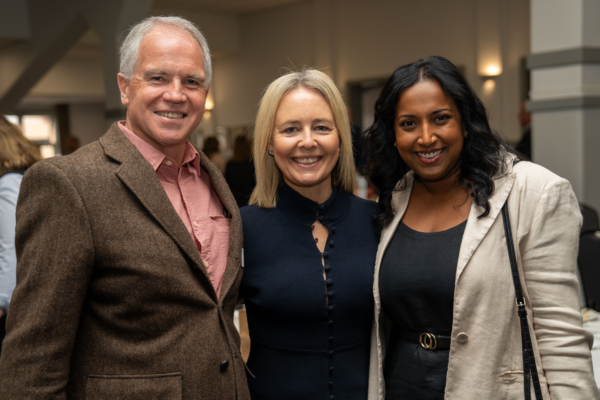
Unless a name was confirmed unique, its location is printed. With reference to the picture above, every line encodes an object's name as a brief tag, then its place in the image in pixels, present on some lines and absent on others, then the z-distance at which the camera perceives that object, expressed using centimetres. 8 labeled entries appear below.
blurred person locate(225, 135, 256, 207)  536
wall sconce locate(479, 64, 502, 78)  831
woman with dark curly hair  153
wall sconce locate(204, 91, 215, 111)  1183
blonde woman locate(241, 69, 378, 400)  175
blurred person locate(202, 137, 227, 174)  647
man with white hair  124
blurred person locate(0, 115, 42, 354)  229
